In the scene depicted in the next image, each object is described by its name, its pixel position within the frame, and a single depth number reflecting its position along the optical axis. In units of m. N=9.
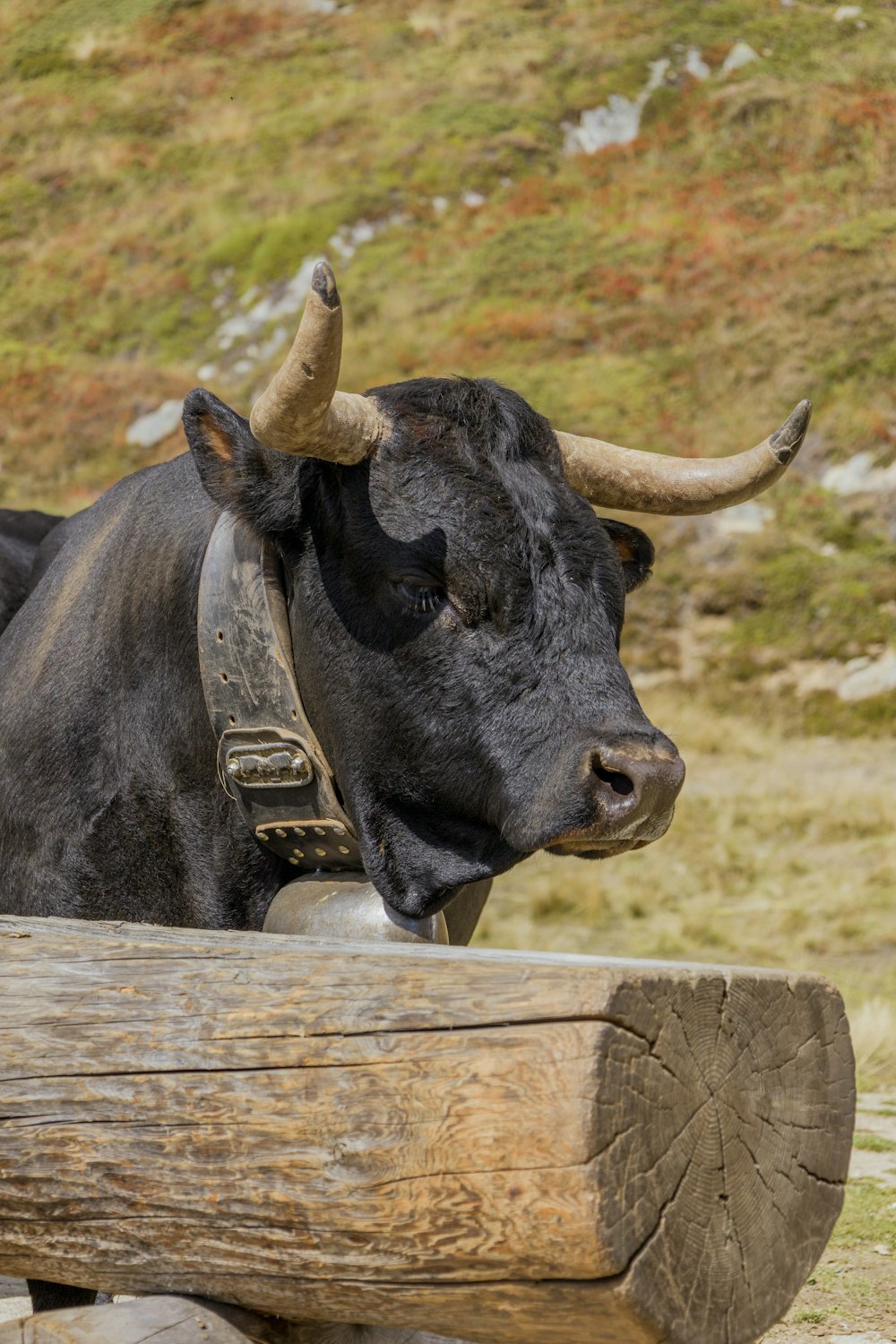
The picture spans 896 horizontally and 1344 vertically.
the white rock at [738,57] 27.88
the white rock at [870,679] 15.90
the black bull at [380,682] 2.69
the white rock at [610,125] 27.39
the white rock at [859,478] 18.66
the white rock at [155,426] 23.47
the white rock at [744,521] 18.81
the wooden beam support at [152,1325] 2.00
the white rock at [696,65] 27.89
